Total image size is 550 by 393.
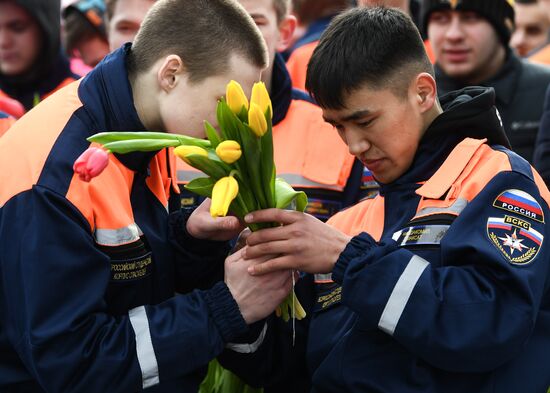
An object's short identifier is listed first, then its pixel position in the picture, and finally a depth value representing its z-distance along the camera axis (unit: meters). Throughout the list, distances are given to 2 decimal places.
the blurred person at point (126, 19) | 5.40
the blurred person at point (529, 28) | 7.98
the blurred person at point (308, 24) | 5.53
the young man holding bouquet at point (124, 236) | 2.80
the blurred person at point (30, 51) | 5.77
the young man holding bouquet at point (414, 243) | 2.76
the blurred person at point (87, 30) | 7.07
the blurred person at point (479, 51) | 5.09
